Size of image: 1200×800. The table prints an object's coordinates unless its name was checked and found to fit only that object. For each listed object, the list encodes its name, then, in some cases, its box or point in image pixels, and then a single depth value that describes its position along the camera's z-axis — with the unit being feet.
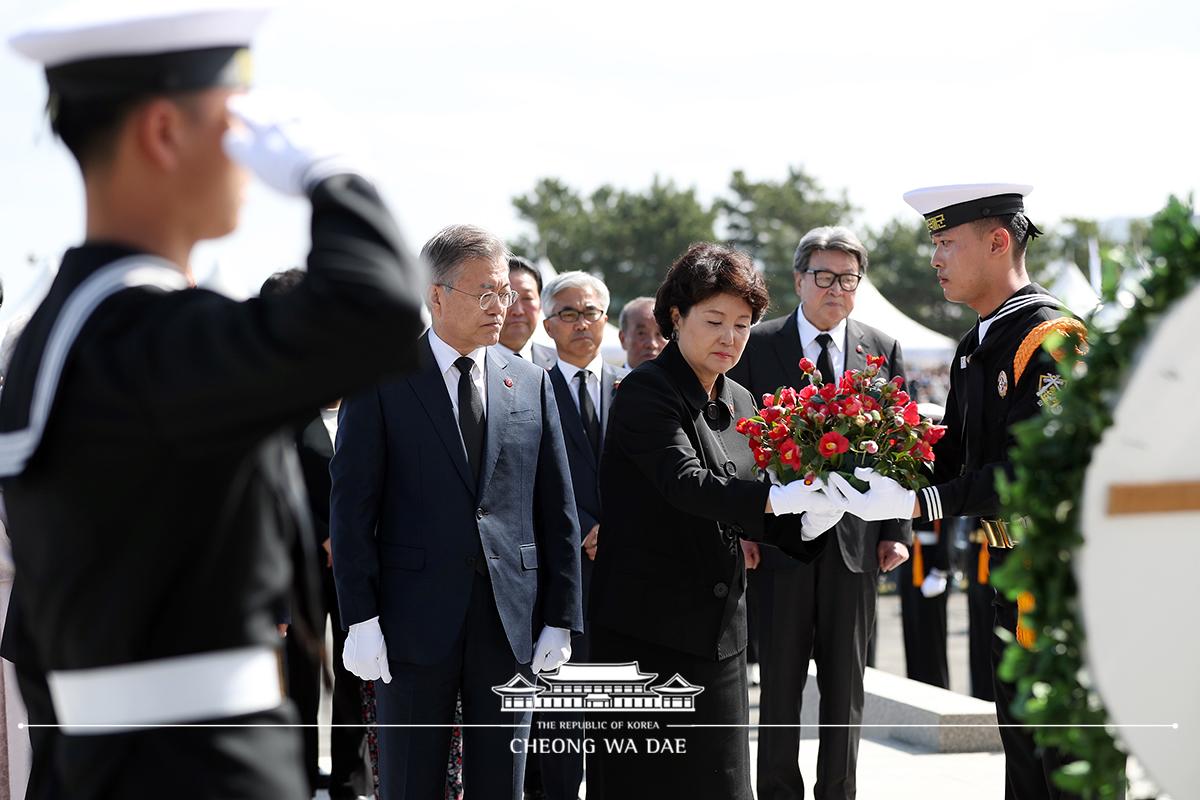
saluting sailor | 5.79
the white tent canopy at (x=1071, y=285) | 74.71
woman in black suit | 13.93
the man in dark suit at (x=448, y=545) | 13.76
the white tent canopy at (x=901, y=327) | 56.59
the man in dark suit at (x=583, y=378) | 21.77
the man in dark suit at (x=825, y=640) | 18.57
